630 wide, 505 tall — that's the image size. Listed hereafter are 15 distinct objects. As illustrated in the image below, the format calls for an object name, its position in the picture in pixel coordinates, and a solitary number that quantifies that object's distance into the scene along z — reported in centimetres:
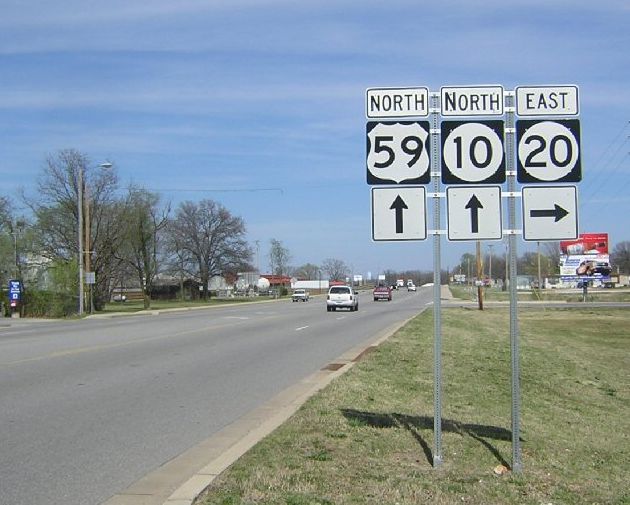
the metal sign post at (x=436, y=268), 627
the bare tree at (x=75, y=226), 5678
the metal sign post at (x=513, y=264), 619
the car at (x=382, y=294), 7206
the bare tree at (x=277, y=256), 14450
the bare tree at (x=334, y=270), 19638
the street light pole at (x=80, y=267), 4284
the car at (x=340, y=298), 4459
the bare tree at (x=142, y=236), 6188
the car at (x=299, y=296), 8188
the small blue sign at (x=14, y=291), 4216
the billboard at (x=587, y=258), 8881
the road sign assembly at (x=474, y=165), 631
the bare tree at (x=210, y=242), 9506
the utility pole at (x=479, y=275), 4406
